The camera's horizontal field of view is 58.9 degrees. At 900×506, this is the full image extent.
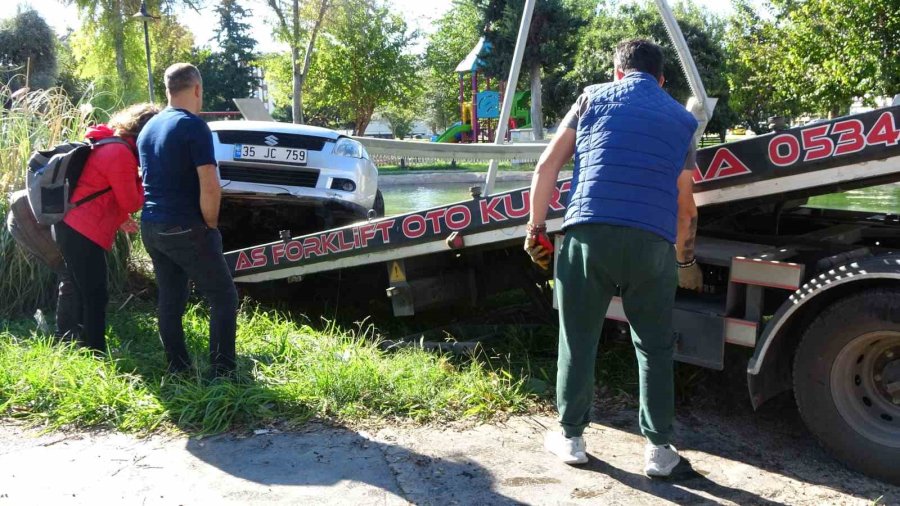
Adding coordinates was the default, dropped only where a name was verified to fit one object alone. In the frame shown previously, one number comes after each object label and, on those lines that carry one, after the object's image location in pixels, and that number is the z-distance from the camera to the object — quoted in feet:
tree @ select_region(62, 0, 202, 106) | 92.38
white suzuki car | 21.52
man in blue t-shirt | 13.32
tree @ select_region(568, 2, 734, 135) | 122.42
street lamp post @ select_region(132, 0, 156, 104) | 69.24
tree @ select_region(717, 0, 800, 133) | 82.53
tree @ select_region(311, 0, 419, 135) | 143.13
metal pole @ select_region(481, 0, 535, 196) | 19.57
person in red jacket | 15.42
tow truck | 10.60
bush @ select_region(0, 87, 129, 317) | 20.84
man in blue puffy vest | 10.33
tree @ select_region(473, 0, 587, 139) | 115.55
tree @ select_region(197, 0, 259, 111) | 190.29
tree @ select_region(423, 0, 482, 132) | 173.99
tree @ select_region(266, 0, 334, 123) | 89.40
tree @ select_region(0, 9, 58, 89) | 125.80
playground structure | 121.08
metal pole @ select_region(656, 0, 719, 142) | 16.39
